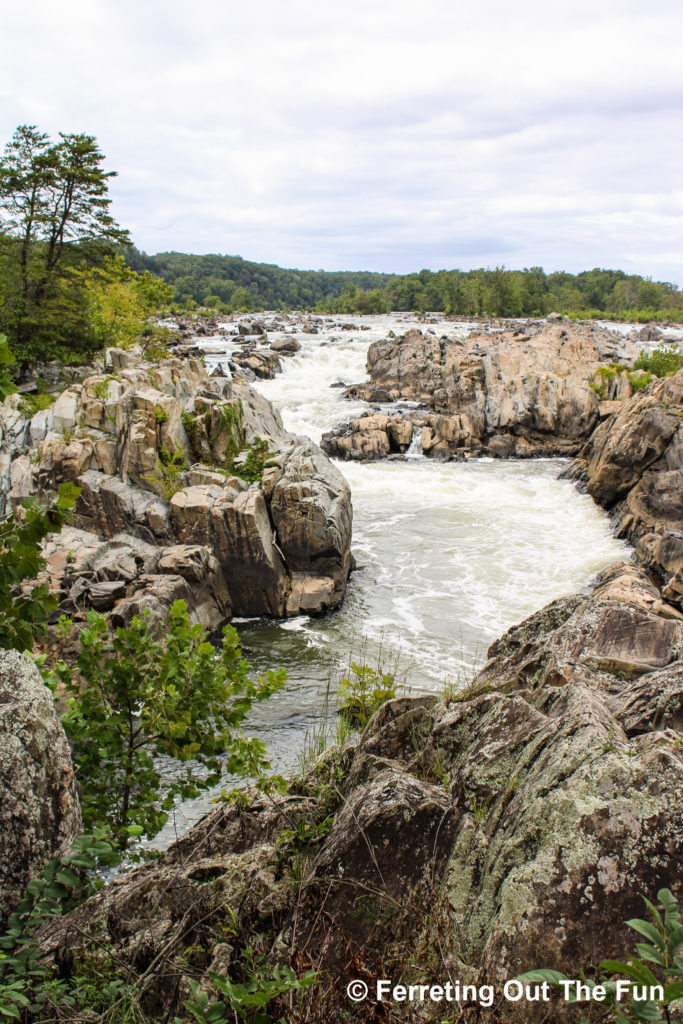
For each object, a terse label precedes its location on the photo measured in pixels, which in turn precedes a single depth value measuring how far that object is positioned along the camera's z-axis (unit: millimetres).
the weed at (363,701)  7445
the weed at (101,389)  18406
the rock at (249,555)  14383
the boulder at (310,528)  15023
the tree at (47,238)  26484
